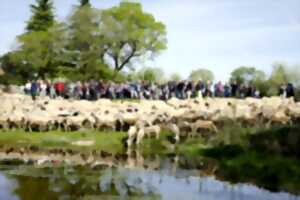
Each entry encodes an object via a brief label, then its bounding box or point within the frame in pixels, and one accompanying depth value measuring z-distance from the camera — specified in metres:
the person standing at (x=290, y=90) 51.19
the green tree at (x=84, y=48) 84.69
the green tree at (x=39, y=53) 87.38
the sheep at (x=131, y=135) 36.13
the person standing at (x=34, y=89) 54.00
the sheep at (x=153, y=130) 37.25
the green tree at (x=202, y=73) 119.56
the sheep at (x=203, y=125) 38.28
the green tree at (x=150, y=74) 101.31
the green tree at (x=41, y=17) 94.00
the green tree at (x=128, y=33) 86.12
